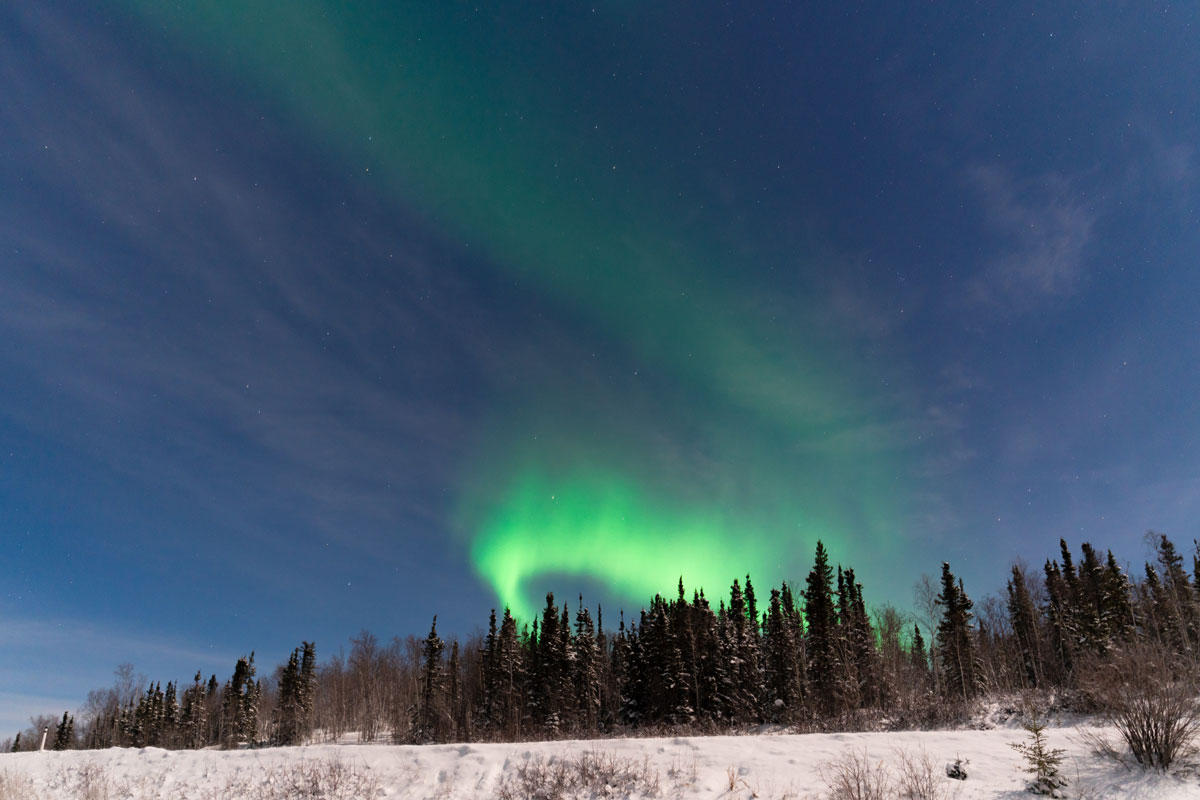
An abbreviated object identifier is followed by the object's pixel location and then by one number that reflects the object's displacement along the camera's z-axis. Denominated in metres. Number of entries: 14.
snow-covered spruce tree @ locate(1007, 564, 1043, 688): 60.56
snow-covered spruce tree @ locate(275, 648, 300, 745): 75.00
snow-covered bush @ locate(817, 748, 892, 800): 13.19
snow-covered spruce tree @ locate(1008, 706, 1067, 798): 13.12
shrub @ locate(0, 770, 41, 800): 21.77
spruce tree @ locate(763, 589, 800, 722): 55.81
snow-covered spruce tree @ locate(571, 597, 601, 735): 59.55
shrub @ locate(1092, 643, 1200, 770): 13.69
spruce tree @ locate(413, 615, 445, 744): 64.50
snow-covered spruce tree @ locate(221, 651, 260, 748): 79.69
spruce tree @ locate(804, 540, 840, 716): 53.06
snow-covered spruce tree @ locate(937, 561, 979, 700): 54.04
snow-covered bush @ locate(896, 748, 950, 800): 13.18
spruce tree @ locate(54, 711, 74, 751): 99.31
